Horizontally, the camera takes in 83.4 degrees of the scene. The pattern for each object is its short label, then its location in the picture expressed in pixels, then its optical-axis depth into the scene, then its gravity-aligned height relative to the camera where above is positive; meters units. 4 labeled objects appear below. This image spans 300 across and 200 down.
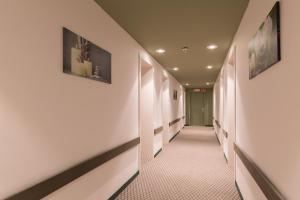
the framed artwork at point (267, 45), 1.32 +0.55
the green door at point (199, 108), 13.57 -0.39
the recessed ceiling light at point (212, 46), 3.93 +1.36
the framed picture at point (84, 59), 1.80 +0.57
